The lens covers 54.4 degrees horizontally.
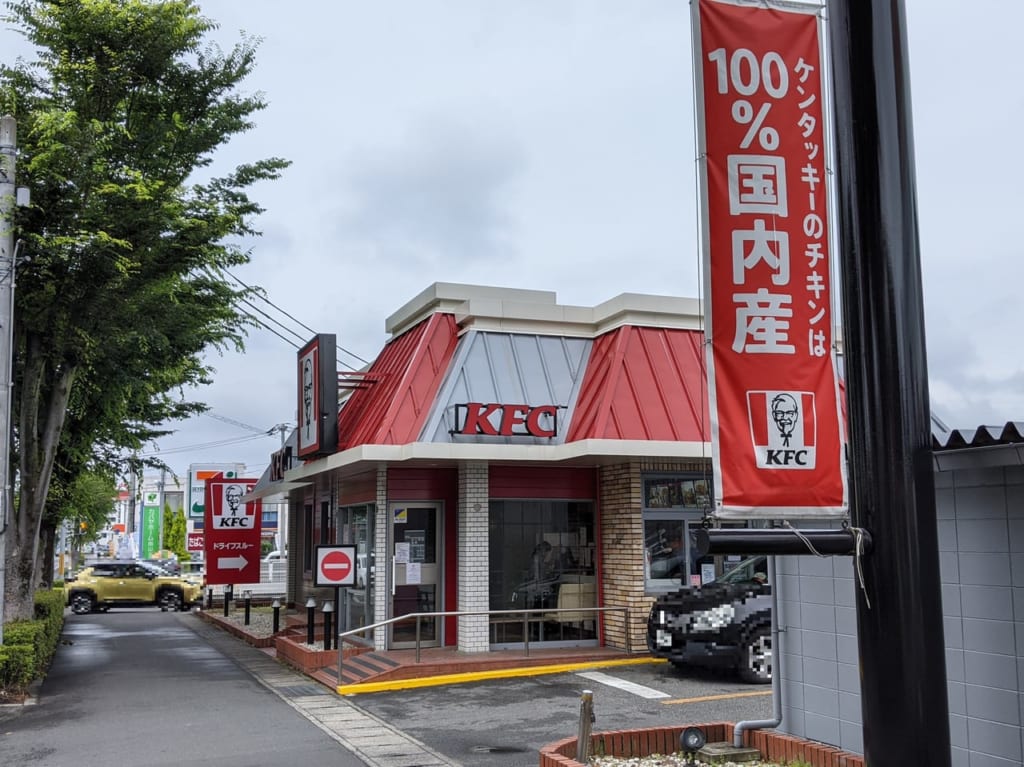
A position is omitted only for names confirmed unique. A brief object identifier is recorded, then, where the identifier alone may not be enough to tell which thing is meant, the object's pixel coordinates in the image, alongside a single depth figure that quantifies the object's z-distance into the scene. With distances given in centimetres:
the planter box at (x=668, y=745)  786
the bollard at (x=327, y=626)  1594
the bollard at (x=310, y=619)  1641
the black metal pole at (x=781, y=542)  462
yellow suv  3312
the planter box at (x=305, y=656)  1582
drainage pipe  841
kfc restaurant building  1620
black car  1361
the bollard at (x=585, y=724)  805
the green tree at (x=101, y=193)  1508
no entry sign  1588
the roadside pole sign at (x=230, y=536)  2542
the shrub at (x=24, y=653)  1362
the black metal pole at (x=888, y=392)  448
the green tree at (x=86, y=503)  2480
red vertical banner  530
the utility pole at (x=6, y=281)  1371
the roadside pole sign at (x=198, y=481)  3242
